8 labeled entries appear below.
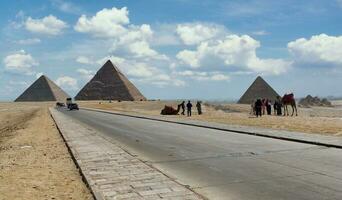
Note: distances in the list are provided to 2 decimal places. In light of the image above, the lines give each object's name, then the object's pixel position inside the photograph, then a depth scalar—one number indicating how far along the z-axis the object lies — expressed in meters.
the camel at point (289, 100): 40.77
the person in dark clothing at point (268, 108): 45.19
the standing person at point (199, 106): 52.37
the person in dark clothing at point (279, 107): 42.70
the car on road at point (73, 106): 88.20
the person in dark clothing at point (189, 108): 48.04
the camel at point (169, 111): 52.98
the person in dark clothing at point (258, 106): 40.12
